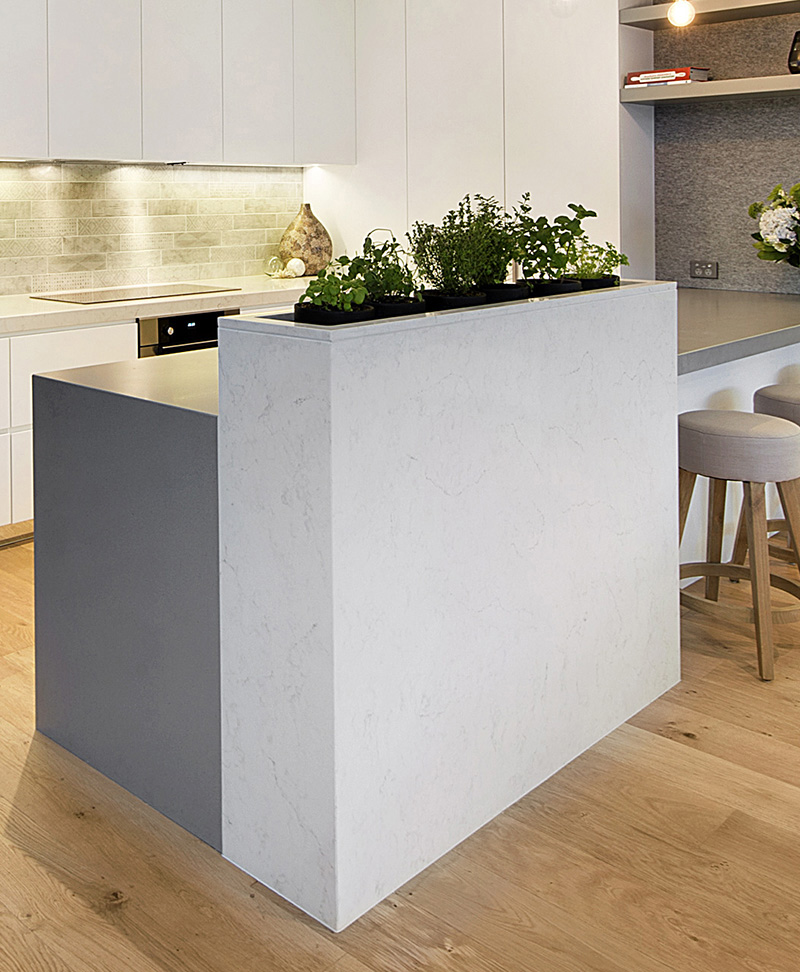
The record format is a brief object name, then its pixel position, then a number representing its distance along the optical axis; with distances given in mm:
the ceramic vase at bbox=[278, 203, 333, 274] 5379
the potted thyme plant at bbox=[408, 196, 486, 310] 2049
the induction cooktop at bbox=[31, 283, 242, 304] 4430
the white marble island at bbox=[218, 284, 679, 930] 1712
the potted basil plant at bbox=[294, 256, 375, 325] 1724
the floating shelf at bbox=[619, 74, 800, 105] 3748
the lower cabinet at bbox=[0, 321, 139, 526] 3855
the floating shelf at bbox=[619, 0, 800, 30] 3830
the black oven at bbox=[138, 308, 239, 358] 4273
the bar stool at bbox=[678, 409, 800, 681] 2715
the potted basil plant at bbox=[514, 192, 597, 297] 2211
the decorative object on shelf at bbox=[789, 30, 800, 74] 3793
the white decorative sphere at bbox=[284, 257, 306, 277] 5316
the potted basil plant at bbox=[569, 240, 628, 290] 2346
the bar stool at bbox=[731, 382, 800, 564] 3189
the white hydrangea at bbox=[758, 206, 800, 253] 3744
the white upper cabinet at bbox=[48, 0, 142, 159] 4066
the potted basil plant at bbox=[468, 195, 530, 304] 2098
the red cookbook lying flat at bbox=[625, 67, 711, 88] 4047
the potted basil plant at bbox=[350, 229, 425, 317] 1873
